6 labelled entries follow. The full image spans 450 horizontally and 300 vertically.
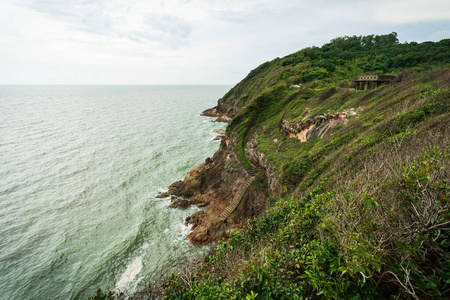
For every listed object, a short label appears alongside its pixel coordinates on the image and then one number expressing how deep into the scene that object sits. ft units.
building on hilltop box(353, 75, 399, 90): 86.36
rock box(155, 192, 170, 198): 103.09
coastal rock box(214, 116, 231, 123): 248.85
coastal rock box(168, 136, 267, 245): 76.95
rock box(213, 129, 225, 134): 201.67
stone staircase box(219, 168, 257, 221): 80.94
